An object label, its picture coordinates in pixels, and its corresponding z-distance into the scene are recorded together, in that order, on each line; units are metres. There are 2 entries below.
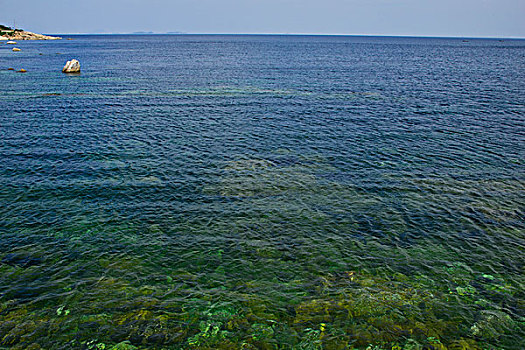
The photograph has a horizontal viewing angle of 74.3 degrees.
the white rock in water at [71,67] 100.44
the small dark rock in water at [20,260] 21.91
